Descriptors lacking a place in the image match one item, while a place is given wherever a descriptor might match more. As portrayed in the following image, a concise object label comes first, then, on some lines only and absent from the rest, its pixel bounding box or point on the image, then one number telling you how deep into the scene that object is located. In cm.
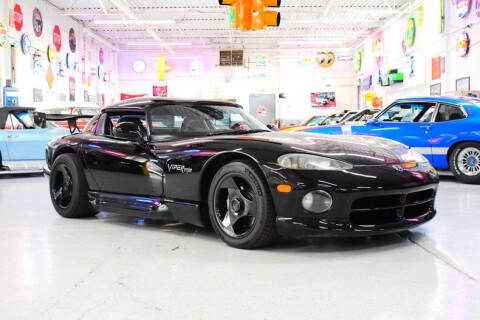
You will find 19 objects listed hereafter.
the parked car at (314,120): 1575
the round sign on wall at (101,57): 2588
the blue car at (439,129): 673
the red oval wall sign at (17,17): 1509
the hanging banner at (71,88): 2017
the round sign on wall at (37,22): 1681
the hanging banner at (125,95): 2882
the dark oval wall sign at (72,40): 2077
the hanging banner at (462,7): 1258
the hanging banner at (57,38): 1886
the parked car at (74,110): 1028
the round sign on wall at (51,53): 1793
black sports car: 286
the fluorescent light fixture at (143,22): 1802
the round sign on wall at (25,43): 1549
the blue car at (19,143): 836
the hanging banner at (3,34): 1348
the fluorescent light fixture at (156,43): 2472
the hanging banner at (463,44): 1300
